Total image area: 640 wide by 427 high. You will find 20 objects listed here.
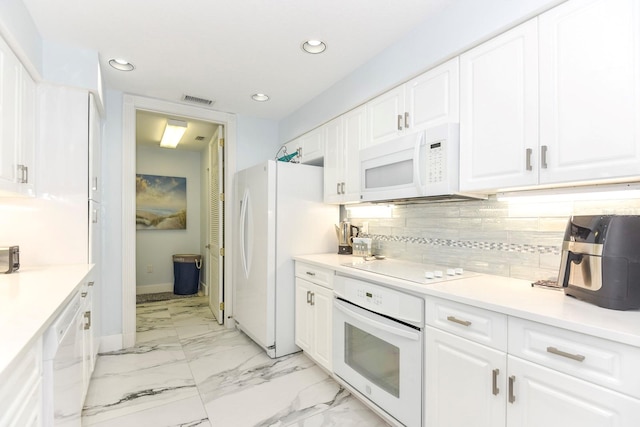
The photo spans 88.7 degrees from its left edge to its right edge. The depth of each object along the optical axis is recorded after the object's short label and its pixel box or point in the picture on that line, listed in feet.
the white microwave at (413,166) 5.80
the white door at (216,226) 12.00
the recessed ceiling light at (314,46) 7.07
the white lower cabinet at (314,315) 7.79
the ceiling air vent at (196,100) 10.24
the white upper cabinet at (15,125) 5.32
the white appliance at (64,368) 3.81
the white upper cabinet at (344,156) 8.32
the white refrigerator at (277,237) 9.13
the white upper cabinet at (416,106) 5.94
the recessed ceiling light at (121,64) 7.91
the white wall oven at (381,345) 5.38
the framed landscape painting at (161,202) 16.93
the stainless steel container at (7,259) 5.92
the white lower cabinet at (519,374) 3.25
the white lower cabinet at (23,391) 2.60
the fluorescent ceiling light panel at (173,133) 12.23
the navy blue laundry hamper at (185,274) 16.47
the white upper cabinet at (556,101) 3.91
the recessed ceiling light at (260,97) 10.01
